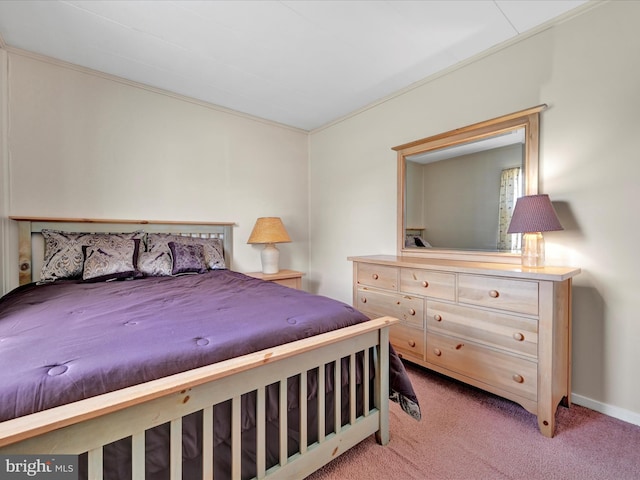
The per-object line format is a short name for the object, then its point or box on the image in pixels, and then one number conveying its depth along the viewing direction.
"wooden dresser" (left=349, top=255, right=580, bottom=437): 1.57
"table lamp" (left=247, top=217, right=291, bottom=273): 3.21
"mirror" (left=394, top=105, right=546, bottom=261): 2.07
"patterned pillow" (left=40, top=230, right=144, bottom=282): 2.14
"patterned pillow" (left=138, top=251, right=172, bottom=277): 2.39
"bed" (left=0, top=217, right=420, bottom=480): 0.77
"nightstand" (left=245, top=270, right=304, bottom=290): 3.17
